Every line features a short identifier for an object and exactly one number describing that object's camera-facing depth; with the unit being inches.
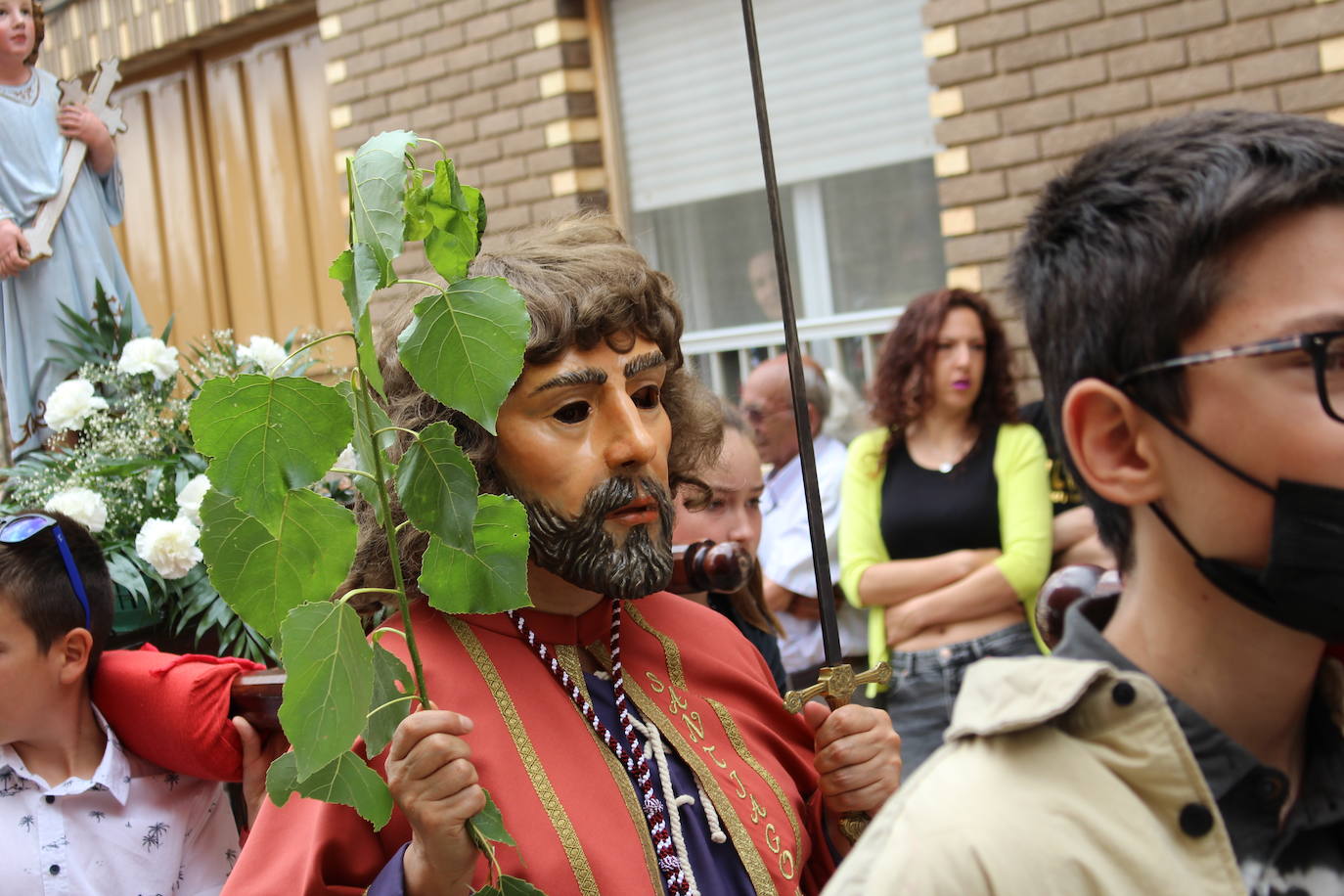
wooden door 303.0
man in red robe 70.6
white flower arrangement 116.2
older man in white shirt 163.2
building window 233.0
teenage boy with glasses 43.8
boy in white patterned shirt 95.0
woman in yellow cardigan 157.1
